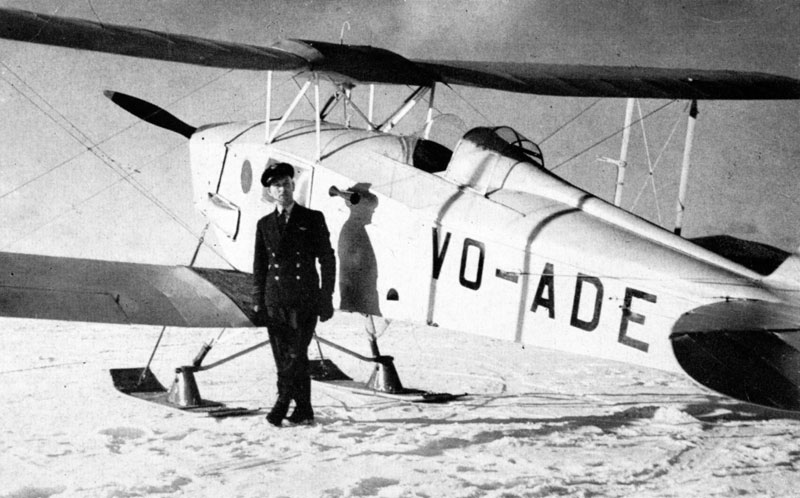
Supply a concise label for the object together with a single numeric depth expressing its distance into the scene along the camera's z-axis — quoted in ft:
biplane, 15.49
